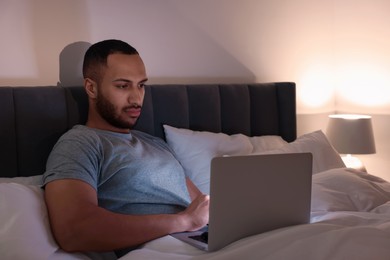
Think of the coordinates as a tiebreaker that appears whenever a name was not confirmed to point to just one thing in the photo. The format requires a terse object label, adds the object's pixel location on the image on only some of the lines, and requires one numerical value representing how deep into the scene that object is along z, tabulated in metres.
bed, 1.14
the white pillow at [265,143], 2.30
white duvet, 1.09
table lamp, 2.71
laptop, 1.22
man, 1.35
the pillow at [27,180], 1.61
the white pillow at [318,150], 2.19
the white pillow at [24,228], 1.26
